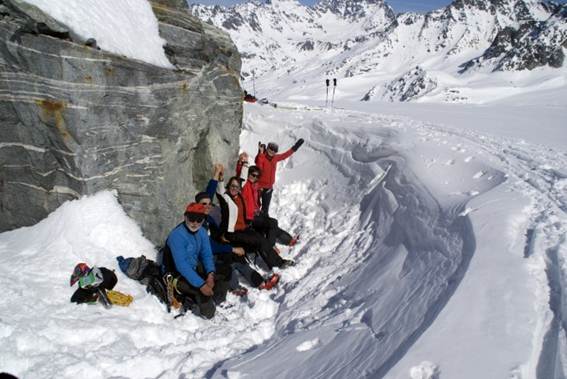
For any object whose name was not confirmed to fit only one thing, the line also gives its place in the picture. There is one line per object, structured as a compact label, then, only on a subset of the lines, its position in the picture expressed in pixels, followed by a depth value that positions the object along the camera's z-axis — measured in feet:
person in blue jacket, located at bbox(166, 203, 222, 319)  21.39
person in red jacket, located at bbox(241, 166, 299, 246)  28.17
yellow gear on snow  20.70
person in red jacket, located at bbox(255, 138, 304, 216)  34.99
